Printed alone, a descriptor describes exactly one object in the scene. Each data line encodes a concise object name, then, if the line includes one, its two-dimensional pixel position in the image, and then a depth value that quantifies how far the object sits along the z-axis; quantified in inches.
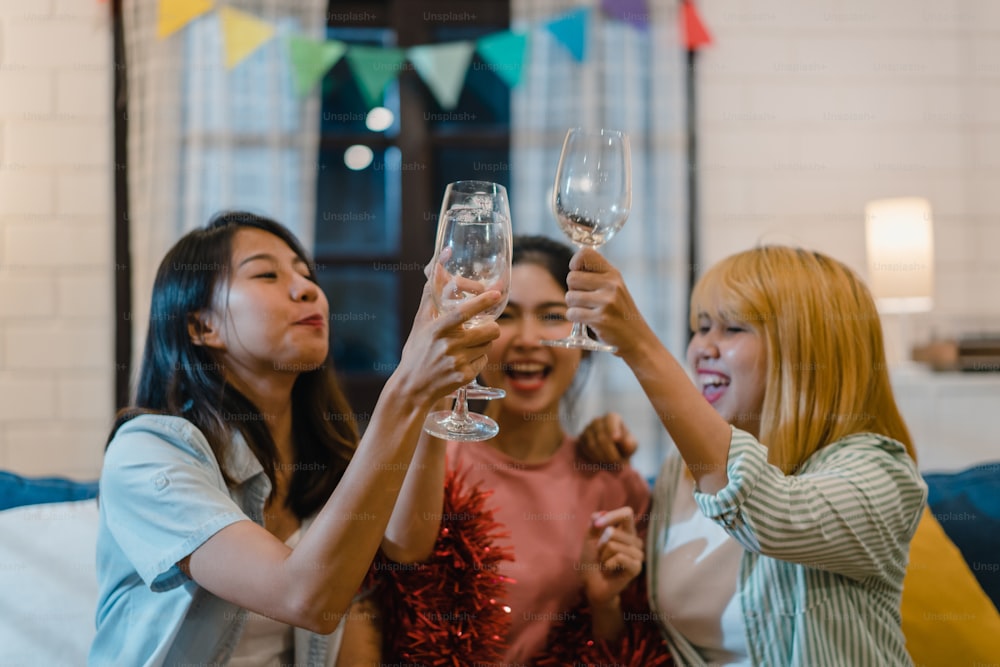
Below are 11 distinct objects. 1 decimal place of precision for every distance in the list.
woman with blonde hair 43.5
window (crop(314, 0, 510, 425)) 122.0
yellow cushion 61.2
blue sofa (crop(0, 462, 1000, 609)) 66.9
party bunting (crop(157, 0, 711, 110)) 115.2
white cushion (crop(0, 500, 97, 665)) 59.3
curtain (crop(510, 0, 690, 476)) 118.0
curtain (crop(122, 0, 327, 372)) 116.0
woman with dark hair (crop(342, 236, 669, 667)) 54.6
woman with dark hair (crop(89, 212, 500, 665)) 39.4
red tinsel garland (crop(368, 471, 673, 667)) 54.2
